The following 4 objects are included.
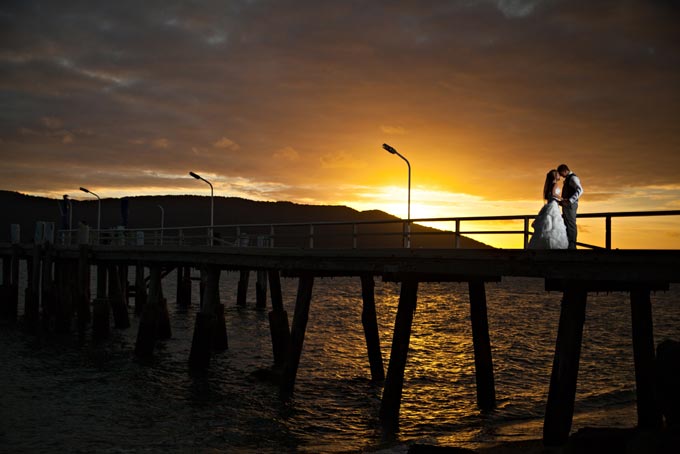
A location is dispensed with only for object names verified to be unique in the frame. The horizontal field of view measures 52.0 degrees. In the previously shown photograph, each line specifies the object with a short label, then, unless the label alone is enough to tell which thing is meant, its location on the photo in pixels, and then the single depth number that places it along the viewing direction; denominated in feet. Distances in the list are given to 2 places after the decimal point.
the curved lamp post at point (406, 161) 90.70
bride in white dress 42.78
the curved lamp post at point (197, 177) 140.67
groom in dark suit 43.24
